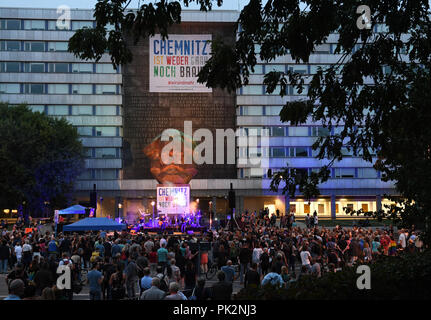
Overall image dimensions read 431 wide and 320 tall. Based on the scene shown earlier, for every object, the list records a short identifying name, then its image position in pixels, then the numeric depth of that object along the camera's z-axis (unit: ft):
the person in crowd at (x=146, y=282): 41.29
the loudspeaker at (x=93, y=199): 123.34
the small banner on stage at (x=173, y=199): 149.79
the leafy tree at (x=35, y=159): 159.94
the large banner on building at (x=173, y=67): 221.87
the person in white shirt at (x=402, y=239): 75.66
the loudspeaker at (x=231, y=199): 110.22
